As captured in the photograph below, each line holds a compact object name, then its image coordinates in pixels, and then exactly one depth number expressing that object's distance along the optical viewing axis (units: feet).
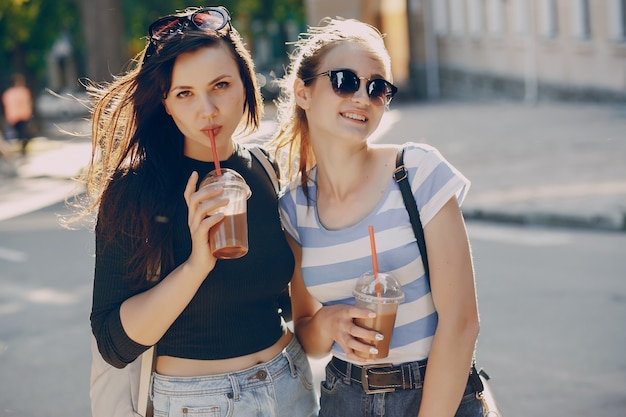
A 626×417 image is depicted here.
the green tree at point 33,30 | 109.19
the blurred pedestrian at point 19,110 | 80.69
